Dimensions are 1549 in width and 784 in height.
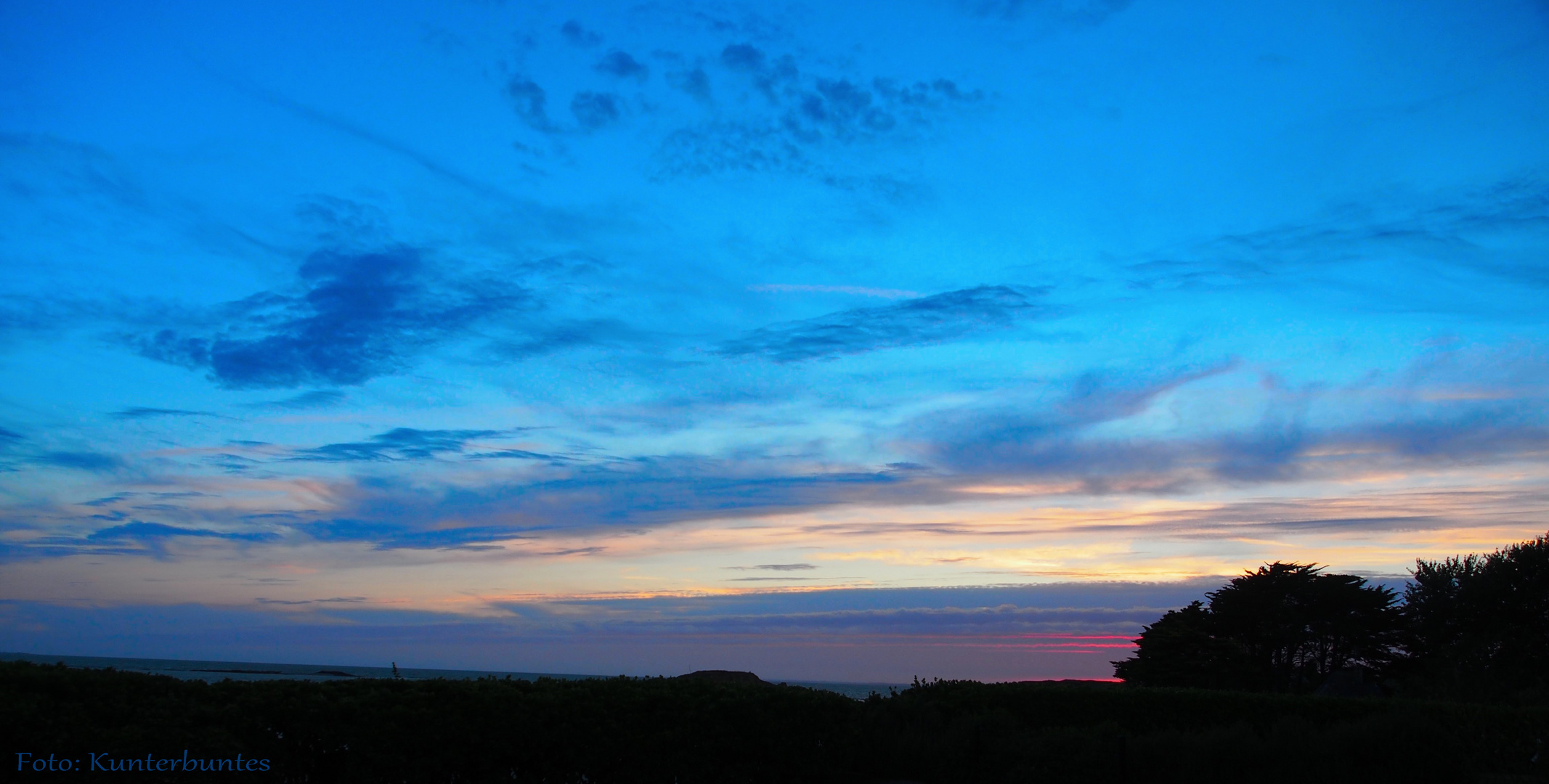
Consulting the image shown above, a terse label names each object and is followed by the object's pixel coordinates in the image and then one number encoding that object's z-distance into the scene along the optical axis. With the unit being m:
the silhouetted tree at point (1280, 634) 37.97
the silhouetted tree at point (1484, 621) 33.78
